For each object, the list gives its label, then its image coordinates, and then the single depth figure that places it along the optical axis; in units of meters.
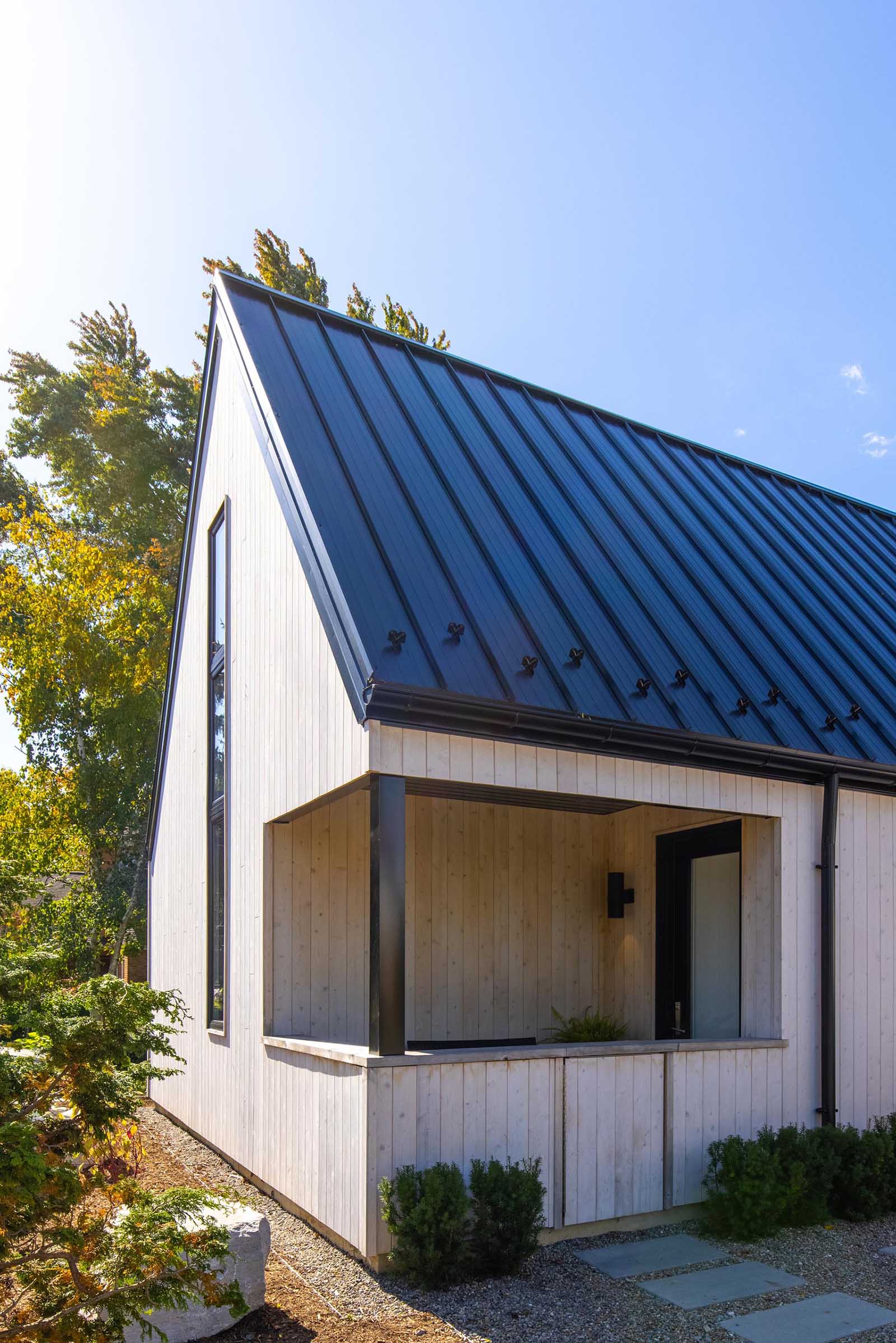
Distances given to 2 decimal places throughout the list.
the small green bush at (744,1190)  6.17
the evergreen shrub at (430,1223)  5.17
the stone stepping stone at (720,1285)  5.19
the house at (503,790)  6.05
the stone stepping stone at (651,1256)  5.65
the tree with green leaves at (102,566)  20.25
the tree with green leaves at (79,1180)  3.57
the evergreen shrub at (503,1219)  5.40
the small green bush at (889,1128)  6.85
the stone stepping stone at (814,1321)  4.73
